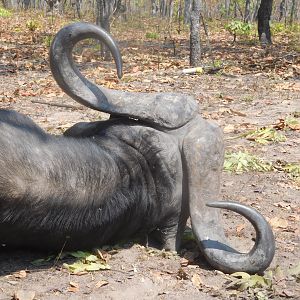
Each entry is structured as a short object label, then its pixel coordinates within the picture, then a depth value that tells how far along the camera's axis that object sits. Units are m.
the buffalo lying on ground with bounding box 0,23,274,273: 3.34
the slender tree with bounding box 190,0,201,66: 11.92
